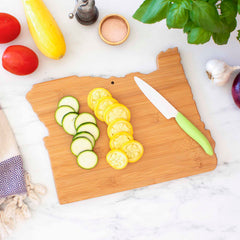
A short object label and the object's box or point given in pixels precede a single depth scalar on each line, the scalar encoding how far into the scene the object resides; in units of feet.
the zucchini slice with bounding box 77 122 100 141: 4.11
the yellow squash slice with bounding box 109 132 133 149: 4.07
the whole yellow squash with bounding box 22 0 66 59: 4.06
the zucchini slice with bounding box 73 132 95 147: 4.05
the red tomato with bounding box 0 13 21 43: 4.20
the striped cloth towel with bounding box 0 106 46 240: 4.16
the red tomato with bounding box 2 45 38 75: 4.15
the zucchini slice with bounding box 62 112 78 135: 4.13
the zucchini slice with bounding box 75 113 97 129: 4.16
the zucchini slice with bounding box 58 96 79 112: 4.27
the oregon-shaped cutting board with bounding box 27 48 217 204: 4.18
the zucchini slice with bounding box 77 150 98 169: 4.07
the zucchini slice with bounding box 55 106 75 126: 4.20
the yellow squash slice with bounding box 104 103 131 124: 4.06
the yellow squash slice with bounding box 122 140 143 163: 4.08
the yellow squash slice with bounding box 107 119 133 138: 4.08
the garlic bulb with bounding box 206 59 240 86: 4.24
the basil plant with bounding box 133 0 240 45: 3.06
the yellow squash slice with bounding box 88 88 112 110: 4.24
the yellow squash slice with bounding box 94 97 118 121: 4.14
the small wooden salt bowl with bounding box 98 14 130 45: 4.39
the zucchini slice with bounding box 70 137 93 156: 4.04
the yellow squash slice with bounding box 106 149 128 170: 4.03
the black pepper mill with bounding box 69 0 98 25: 4.06
